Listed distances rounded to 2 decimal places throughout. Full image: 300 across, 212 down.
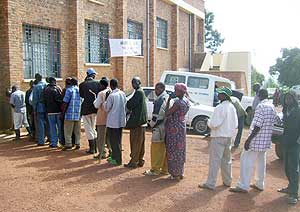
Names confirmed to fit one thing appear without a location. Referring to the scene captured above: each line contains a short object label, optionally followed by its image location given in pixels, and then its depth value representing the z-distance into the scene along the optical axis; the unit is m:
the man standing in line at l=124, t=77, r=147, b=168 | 6.16
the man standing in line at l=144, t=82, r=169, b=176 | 5.78
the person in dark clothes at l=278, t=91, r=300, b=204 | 5.00
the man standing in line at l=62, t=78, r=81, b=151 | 7.50
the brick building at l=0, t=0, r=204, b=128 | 9.78
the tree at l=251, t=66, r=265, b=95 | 40.42
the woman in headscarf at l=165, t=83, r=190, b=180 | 5.56
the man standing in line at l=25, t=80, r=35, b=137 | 8.47
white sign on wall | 12.66
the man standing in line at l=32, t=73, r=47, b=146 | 8.02
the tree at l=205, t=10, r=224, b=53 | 46.03
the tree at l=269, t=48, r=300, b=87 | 36.60
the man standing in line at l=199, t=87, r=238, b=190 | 5.21
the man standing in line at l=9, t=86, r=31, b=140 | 8.67
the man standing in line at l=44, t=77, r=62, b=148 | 7.75
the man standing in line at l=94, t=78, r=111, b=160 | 6.66
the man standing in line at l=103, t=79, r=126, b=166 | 6.36
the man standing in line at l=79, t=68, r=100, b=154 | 7.14
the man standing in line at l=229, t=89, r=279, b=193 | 5.14
